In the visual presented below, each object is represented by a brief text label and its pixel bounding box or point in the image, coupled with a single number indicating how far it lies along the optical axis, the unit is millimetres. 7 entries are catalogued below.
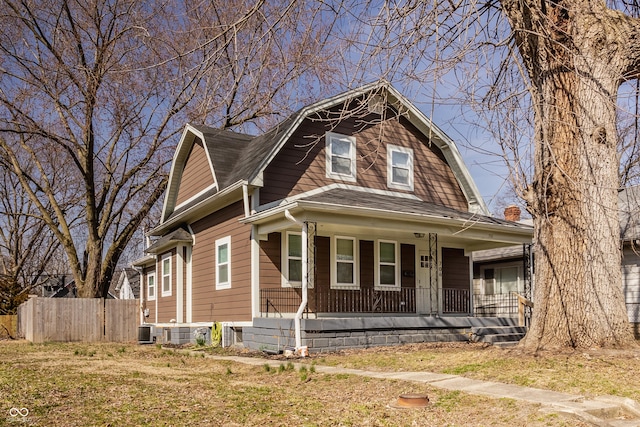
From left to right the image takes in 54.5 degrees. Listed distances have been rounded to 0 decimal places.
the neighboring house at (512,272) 17812
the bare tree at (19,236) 38219
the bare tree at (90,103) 21109
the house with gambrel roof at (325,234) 14336
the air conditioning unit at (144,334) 21567
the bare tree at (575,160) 8734
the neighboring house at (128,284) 48281
